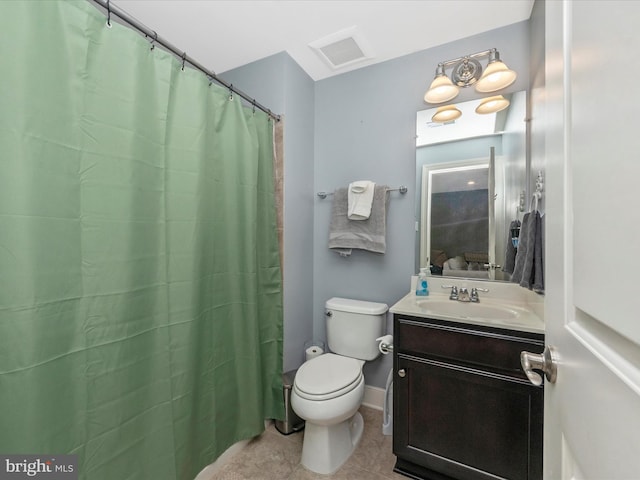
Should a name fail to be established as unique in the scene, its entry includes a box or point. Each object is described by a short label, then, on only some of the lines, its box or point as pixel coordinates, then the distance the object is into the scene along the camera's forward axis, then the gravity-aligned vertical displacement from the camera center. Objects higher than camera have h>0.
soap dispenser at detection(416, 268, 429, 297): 1.70 -0.30
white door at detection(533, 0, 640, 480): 0.28 +0.00
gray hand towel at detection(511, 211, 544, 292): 1.18 -0.07
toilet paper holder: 1.63 -0.63
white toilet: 1.39 -0.77
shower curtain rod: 0.97 +0.79
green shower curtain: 0.77 -0.05
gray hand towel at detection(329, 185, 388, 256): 1.86 +0.07
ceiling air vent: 1.68 +1.21
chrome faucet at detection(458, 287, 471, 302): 1.57 -0.33
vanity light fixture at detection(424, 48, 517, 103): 1.53 +0.91
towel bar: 1.86 +0.32
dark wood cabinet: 1.15 -0.74
